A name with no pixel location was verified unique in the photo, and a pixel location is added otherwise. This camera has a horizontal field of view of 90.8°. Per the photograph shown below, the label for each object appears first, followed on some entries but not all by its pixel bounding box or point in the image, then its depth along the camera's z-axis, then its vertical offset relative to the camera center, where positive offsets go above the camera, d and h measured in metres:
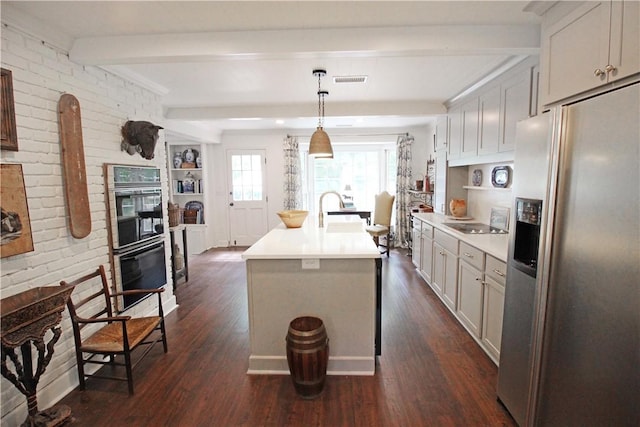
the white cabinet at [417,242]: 4.40 -0.86
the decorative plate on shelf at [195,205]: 6.31 -0.43
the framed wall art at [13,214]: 1.73 -0.17
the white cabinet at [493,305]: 2.27 -0.92
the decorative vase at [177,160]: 6.22 +0.46
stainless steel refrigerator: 1.16 -0.36
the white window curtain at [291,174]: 6.13 +0.18
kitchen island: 2.33 -0.89
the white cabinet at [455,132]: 3.79 +0.63
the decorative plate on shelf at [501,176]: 3.25 +0.07
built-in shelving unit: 6.19 -0.07
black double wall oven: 2.63 -0.40
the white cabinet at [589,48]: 1.34 +0.65
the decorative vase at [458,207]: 4.01 -0.31
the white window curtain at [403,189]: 5.94 -0.12
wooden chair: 2.10 -1.06
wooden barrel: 2.03 -1.14
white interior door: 6.38 -0.26
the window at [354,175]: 6.45 +0.17
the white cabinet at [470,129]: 3.36 +0.60
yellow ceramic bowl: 3.33 -0.37
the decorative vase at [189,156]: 6.18 +0.54
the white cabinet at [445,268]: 3.13 -0.91
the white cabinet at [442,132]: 4.25 +0.71
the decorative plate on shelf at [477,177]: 3.90 +0.06
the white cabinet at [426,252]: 3.91 -0.90
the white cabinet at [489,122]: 2.92 +0.58
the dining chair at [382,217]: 5.36 -0.61
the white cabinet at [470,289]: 2.60 -0.93
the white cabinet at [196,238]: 6.27 -1.08
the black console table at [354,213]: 5.67 -0.54
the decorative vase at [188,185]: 6.23 -0.03
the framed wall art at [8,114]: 1.75 +0.40
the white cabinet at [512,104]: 2.49 +0.65
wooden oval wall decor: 2.14 +0.13
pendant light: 3.12 +0.38
